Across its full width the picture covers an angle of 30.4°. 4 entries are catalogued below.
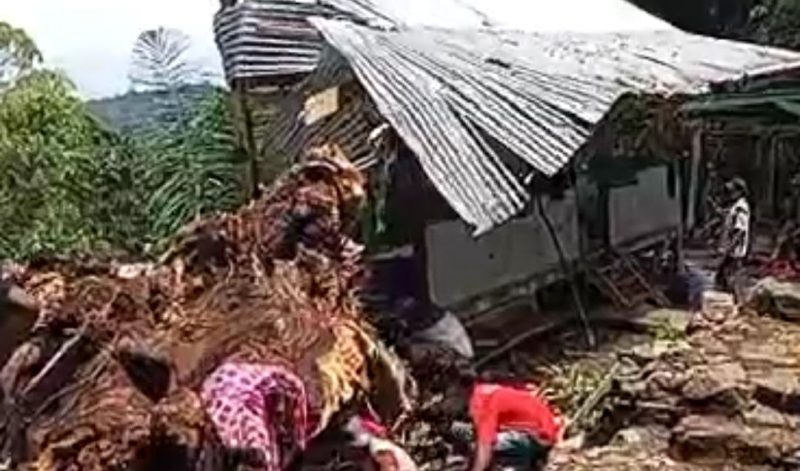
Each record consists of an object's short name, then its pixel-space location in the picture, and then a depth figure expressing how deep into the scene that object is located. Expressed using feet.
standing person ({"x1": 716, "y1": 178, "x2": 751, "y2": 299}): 42.93
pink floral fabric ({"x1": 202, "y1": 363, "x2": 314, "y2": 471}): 10.84
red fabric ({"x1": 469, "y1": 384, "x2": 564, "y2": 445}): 16.22
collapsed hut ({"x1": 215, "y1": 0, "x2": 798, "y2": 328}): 30.07
